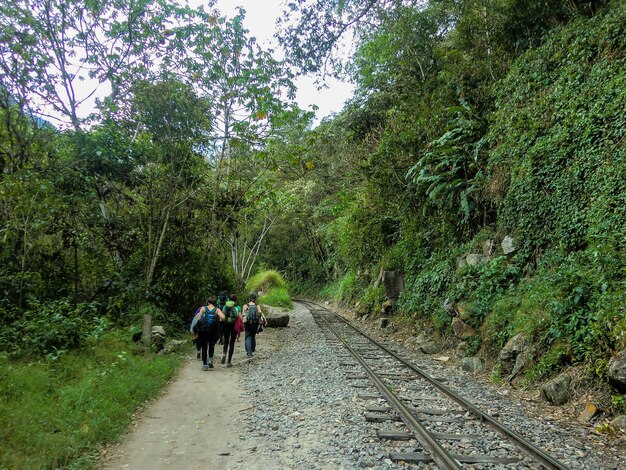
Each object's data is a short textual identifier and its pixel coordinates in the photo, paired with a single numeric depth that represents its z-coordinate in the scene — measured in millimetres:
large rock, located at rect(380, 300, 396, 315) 15117
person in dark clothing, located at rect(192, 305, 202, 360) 8828
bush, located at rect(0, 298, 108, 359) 6770
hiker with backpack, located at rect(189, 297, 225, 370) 8453
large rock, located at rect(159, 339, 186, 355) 9531
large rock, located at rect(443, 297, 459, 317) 9852
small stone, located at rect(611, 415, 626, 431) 4571
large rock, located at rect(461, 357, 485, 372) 7875
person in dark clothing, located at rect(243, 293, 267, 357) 9727
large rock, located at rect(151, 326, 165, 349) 9672
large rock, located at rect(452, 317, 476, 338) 8902
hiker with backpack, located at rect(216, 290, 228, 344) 9371
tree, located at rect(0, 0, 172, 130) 8609
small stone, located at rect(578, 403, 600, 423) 4996
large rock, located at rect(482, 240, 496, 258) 9986
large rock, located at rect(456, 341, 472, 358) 8655
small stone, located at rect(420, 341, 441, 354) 9875
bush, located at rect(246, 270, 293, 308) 25109
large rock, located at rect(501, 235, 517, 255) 9078
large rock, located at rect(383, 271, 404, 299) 15266
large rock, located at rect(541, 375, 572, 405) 5578
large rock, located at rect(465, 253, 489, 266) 10062
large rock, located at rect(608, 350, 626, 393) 4797
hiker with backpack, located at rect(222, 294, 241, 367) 8984
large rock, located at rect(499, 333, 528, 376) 7055
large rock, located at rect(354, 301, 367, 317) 17752
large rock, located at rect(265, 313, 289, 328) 16297
